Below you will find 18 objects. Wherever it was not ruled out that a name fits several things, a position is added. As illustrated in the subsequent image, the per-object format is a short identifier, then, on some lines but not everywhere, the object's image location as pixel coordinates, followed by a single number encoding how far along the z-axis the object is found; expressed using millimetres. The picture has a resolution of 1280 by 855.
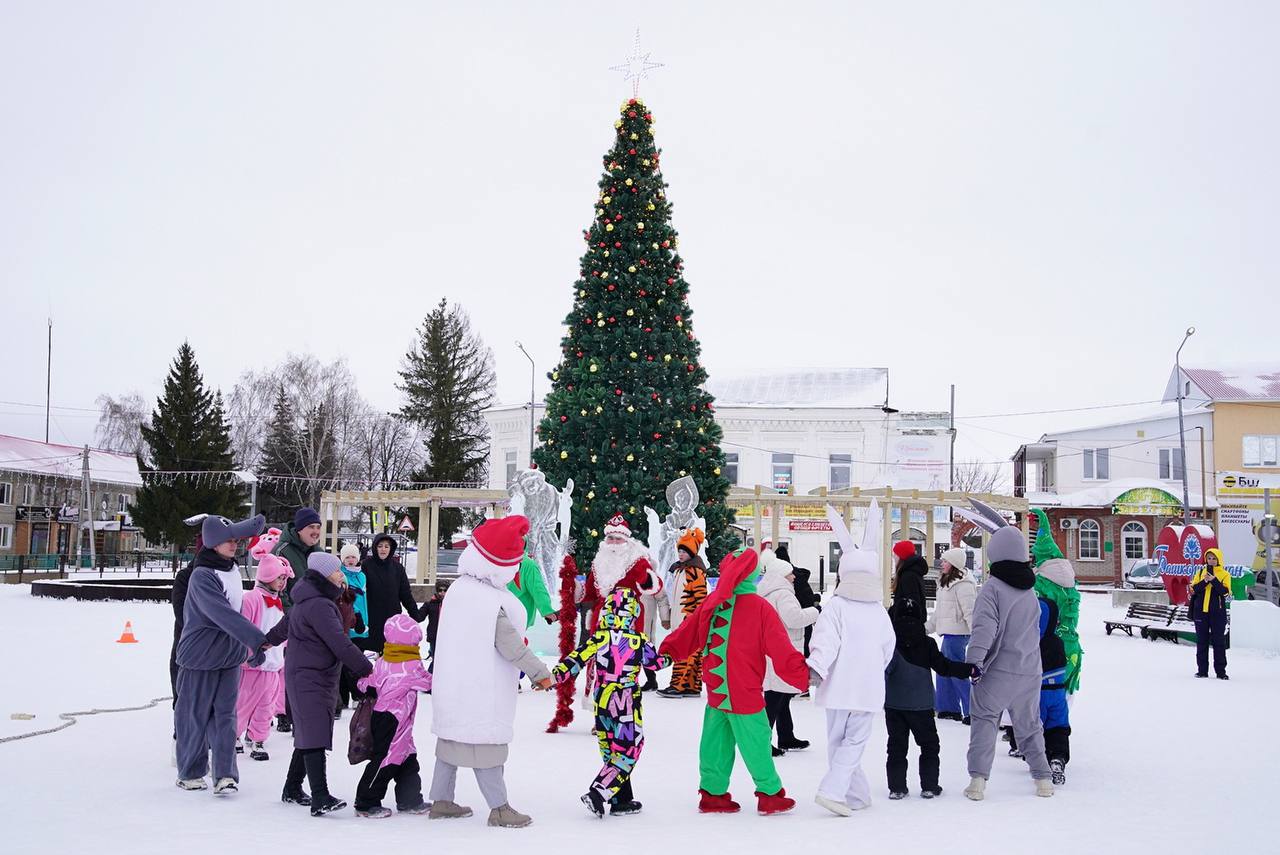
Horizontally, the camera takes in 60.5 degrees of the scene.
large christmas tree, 17125
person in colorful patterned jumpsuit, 7016
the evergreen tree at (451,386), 56031
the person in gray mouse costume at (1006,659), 7758
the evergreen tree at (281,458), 57688
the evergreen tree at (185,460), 47781
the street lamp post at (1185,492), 35303
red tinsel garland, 10258
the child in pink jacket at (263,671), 8734
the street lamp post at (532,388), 42031
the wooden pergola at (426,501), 26859
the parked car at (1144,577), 37438
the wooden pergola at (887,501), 25281
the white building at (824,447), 44688
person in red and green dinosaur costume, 7035
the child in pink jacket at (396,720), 6820
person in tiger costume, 10852
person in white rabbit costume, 7211
